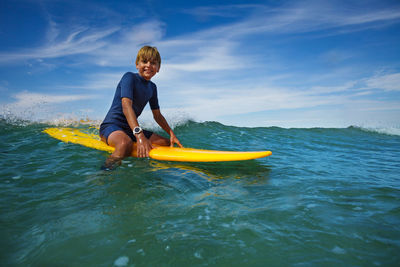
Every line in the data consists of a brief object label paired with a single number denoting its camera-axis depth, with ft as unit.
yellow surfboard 11.38
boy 10.57
